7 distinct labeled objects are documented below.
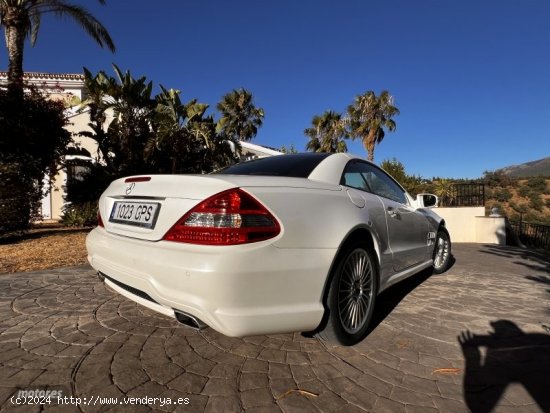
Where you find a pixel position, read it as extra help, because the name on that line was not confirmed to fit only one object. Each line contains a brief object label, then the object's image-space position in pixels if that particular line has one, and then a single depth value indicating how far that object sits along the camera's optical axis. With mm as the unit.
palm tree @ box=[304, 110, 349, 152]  27888
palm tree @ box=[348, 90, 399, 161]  24750
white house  13867
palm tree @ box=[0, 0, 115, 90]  10609
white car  1837
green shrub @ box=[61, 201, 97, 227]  10430
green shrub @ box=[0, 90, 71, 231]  7311
